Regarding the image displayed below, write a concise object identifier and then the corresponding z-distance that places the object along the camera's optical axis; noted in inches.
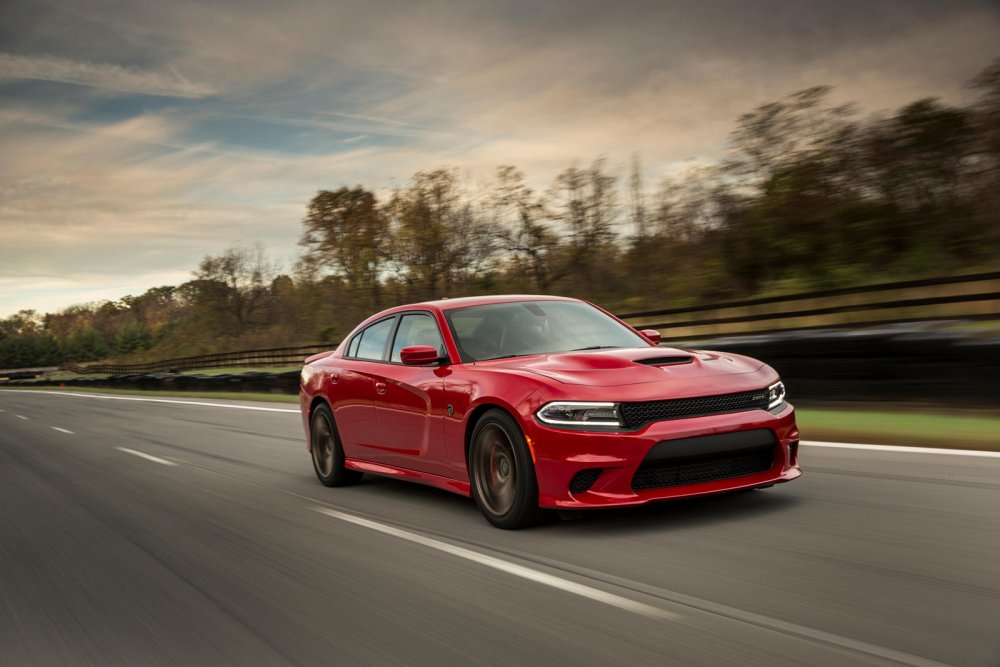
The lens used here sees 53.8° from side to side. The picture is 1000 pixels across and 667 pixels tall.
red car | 209.3
